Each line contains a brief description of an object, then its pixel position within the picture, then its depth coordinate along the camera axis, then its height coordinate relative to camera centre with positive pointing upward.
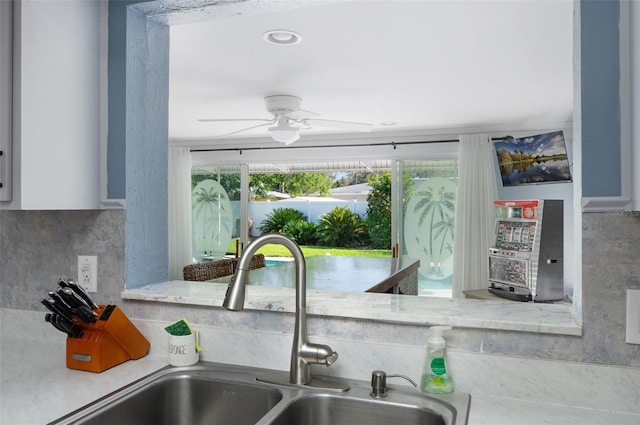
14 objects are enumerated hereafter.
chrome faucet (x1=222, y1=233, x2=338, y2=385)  1.13 -0.25
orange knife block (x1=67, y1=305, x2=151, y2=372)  1.26 -0.36
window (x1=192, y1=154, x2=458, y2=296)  5.75 +0.08
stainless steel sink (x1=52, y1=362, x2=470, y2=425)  1.05 -0.45
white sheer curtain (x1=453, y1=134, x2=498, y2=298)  5.41 +0.05
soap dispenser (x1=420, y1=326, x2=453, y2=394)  1.11 -0.36
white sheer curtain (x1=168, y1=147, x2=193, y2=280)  6.67 +0.08
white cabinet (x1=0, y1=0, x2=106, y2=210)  1.22 +0.31
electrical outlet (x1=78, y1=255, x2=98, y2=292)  1.51 -0.19
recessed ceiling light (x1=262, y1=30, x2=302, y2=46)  2.64 +1.03
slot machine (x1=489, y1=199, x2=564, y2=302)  3.38 -0.31
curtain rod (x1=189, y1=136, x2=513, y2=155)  5.57 +0.89
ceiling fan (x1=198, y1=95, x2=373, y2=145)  3.91 +0.84
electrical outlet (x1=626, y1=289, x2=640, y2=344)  1.04 -0.23
